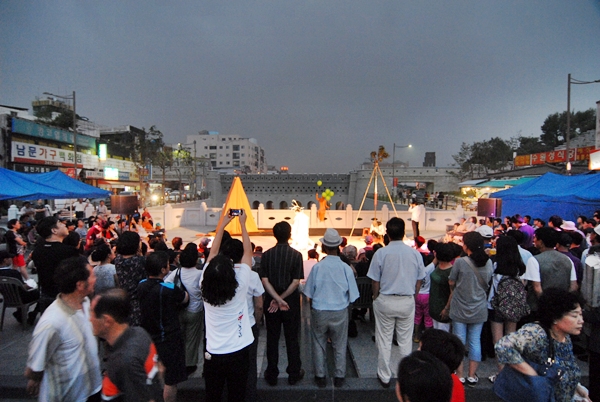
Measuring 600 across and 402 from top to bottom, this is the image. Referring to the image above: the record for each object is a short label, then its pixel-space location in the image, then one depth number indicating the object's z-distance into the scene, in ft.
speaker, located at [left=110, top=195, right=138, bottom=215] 38.88
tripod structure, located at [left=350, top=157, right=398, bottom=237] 47.53
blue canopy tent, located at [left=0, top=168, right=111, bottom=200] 25.50
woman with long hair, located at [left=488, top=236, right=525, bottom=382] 11.48
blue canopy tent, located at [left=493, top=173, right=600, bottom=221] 32.14
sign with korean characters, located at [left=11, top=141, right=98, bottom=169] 73.05
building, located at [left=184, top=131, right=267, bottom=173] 318.24
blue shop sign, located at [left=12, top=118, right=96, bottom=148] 73.82
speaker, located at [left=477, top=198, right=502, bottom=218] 38.60
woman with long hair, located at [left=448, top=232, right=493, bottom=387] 11.55
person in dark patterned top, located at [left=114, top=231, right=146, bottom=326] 11.72
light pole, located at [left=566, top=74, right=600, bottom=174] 52.49
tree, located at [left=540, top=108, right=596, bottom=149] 133.90
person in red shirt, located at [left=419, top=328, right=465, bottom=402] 5.68
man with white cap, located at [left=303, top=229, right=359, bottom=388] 11.37
